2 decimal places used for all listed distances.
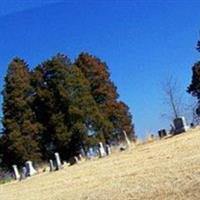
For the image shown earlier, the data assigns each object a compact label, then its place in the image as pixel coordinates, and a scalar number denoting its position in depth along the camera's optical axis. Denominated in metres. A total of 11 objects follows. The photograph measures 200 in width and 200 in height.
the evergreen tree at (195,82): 47.81
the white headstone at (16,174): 36.32
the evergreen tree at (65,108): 45.41
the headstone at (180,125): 26.67
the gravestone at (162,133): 29.54
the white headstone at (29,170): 33.41
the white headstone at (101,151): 29.89
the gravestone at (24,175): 32.81
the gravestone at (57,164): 29.75
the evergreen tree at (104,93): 51.09
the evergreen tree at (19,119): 44.53
